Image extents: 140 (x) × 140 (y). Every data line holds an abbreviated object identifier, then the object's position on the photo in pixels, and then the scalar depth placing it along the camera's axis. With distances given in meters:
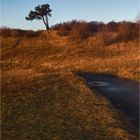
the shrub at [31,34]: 37.78
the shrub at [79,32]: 34.88
